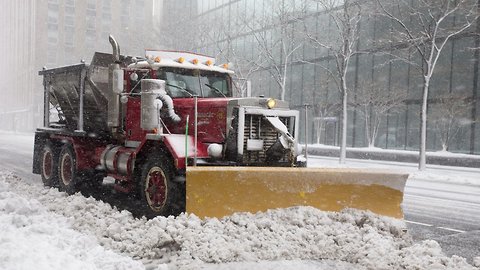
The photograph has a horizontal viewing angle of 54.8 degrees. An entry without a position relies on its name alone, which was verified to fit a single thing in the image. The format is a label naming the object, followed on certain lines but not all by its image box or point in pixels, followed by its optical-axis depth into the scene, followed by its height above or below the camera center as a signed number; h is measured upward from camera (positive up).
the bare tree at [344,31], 20.88 +4.49
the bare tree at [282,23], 25.73 +6.16
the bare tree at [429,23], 18.42 +5.36
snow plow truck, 6.31 -0.35
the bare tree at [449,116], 24.72 +0.81
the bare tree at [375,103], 28.36 +1.63
